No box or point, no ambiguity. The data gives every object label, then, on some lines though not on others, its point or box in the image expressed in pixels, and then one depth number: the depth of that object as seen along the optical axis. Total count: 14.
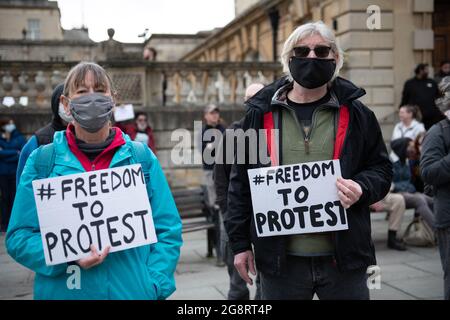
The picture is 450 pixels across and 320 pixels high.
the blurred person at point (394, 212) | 7.81
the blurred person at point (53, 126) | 3.82
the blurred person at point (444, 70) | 12.73
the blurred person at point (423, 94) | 12.41
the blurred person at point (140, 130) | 10.84
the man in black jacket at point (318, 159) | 2.91
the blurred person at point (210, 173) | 7.37
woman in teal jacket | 2.62
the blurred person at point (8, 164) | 10.34
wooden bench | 7.94
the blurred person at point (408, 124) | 10.34
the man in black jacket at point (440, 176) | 3.87
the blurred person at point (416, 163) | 8.03
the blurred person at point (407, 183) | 7.91
